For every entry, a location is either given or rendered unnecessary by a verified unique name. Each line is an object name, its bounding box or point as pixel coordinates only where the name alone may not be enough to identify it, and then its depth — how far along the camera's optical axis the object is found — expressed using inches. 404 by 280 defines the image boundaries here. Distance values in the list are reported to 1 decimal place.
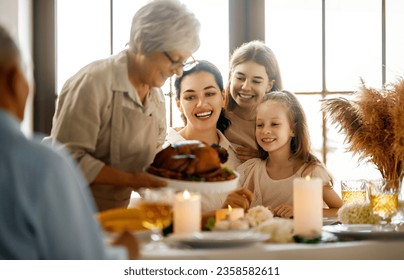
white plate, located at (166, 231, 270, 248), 112.8
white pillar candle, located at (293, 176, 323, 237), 120.9
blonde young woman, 158.7
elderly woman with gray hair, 134.5
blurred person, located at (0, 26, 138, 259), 100.2
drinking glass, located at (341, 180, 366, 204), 140.5
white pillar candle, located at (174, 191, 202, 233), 118.1
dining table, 112.2
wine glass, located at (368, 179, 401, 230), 133.8
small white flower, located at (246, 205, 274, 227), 127.0
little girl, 151.8
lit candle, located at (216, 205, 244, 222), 124.7
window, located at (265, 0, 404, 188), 182.1
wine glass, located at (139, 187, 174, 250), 119.3
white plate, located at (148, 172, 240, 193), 123.9
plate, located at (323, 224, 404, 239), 123.1
